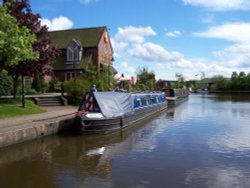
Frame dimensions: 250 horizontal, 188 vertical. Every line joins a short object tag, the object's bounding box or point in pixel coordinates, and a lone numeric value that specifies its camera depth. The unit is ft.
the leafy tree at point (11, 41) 35.64
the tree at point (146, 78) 133.05
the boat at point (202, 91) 241.30
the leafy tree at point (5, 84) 62.51
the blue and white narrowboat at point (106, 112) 37.61
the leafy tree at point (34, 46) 48.27
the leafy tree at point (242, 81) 228.83
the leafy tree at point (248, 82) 223.45
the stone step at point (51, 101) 54.60
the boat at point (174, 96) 95.10
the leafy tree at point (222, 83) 245.07
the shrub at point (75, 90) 58.63
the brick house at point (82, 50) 100.66
